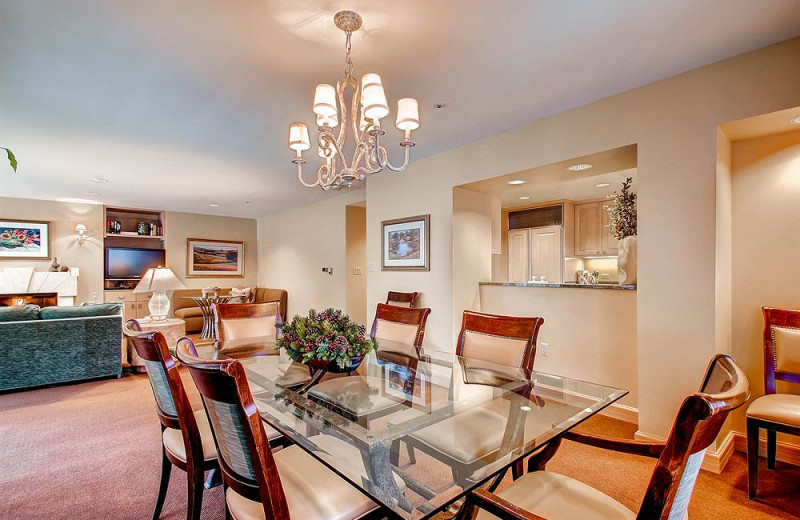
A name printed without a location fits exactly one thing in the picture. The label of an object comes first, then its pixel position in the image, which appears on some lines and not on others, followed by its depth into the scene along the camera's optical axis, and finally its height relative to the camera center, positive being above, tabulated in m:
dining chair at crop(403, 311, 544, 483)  1.42 -0.66
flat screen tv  7.01 +0.01
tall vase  2.84 +0.01
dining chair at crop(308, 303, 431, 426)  1.57 -0.60
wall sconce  6.63 +0.48
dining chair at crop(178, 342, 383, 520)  0.96 -0.62
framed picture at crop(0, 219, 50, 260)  6.17 +0.36
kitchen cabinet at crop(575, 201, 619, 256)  5.86 +0.47
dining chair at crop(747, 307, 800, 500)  1.91 -0.74
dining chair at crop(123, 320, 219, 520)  1.46 -0.68
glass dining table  1.09 -0.62
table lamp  4.22 -0.28
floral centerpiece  1.75 -0.37
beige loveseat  6.79 -0.78
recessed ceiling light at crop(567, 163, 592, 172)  3.04 +0.77
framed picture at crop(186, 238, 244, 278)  7.73 +0.07
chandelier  1.83 +0.76
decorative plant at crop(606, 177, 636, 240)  2.92 +0.36
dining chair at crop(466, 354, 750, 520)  0.79 -0.55
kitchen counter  2.79 -0.20
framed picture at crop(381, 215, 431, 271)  4.04 +0.19
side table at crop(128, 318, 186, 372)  4.36 -0.82
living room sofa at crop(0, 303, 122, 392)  3.64 -0.84
